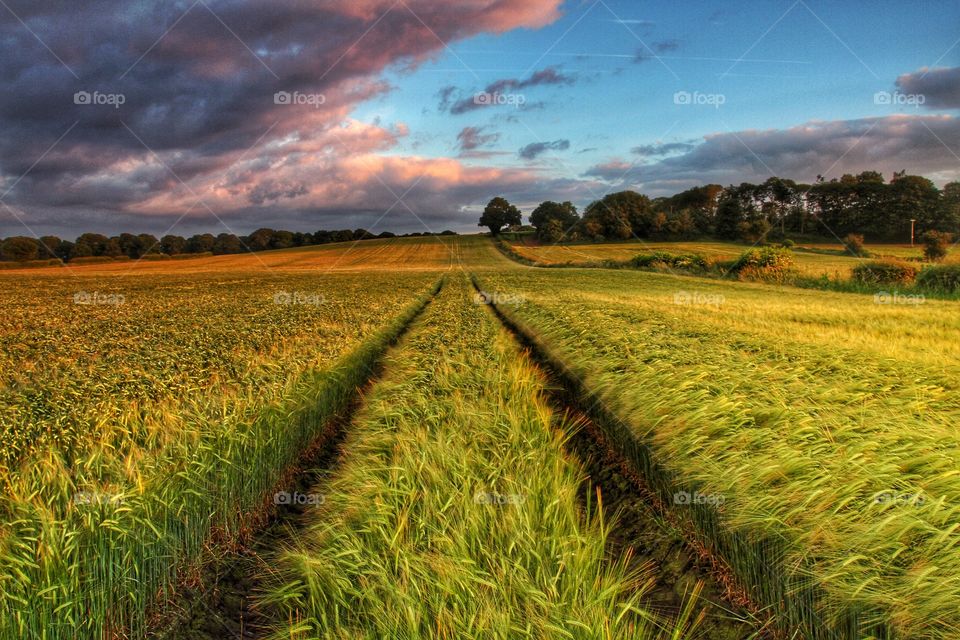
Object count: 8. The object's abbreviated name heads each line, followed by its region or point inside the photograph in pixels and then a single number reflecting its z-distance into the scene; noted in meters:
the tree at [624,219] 98.31
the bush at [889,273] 29.92
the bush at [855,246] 64.94
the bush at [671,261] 48.72
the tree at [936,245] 44.66
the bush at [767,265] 37.41
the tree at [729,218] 91.31
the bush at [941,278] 25.45
